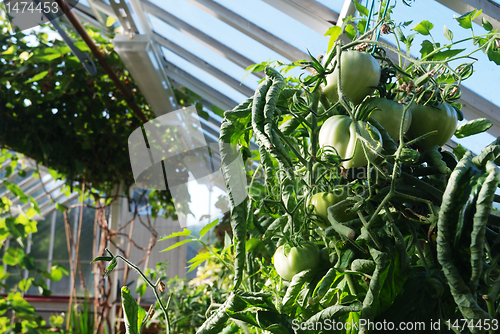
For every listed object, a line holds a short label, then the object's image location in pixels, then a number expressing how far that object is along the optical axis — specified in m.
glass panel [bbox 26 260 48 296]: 6.05
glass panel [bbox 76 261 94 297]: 5.63
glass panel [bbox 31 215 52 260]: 6.23
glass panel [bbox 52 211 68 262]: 6.32
